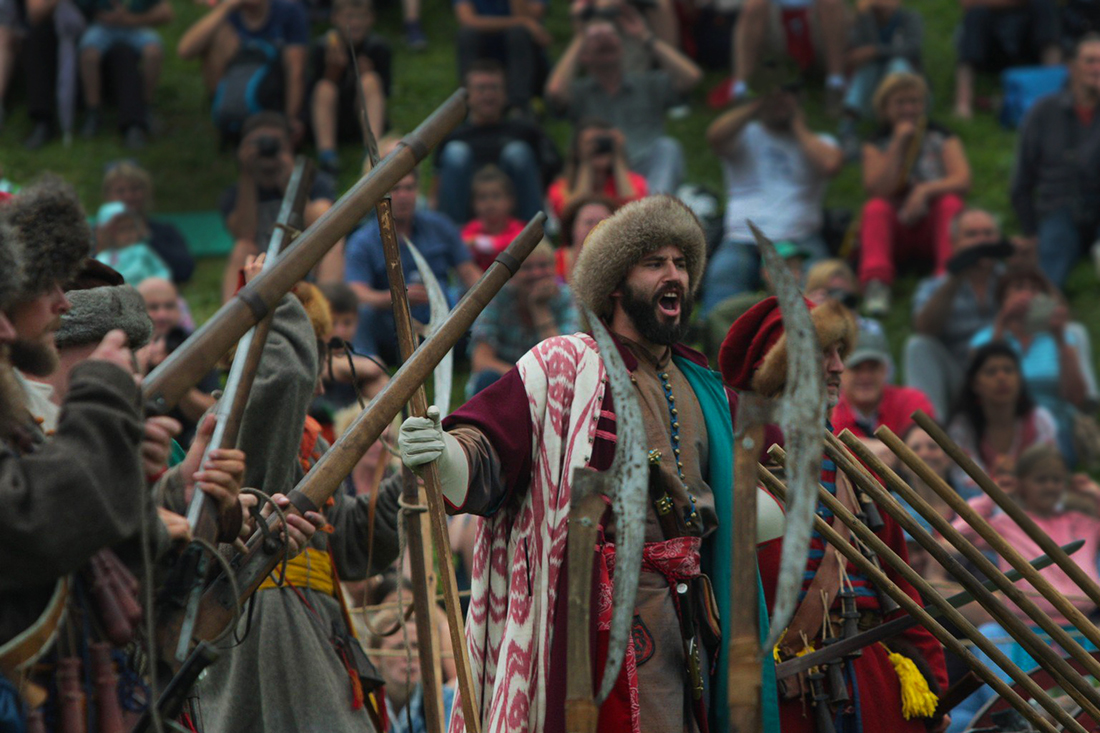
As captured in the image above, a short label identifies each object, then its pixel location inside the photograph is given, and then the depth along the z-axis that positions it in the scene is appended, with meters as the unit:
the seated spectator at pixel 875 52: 24.72
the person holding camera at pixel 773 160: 20.39
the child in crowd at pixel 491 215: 18.95
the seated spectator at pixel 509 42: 23.75
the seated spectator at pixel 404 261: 16.97
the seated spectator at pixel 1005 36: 25.52
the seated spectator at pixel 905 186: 21.06
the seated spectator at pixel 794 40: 24.34
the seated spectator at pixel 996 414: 17.58
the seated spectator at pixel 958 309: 18.59
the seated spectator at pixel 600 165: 19.44
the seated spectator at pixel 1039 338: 18.84
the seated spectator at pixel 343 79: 22.47
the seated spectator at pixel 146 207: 19.11
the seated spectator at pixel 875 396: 14.66
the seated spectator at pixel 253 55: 22.72
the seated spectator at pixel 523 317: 16.31
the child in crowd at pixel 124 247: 17.97
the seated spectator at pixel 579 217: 16.62
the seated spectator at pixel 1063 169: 21.50
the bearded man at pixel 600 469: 8.16
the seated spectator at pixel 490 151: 20.47
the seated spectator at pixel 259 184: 18.30
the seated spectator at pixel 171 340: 13.53
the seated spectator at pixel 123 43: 24.05
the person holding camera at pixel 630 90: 21.73
